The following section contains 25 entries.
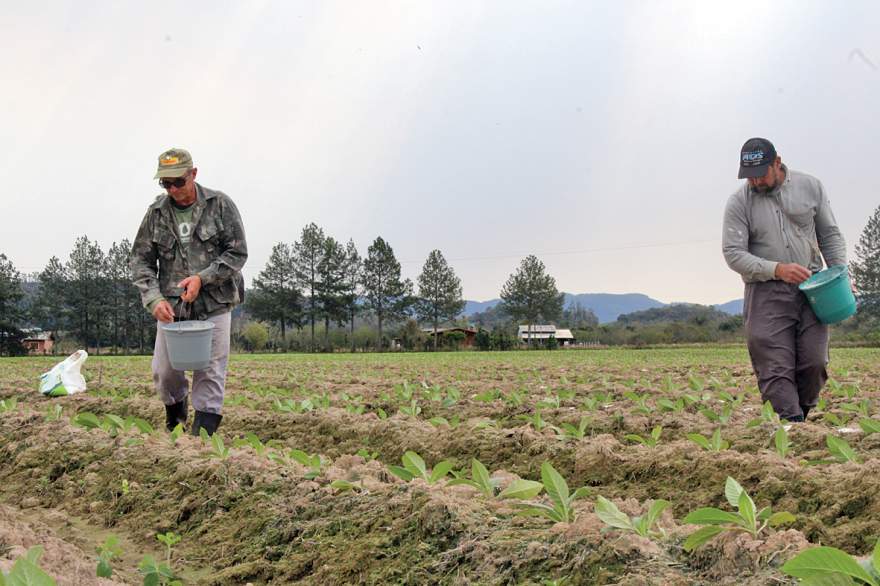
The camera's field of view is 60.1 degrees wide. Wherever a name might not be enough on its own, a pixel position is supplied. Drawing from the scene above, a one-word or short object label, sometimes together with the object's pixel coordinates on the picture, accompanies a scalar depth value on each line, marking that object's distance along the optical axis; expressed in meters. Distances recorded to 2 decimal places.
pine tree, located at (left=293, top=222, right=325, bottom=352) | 75.69
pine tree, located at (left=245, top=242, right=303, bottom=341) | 74.75
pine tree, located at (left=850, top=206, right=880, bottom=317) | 68.38
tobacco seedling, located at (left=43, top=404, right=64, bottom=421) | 5.98
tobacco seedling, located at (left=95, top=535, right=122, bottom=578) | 2.55
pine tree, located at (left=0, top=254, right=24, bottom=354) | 62.00
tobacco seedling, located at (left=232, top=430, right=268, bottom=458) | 4.03
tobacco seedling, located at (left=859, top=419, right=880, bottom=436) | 4.06
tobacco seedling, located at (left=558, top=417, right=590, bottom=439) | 4.51
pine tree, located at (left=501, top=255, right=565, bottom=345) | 79.94
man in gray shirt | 4.98
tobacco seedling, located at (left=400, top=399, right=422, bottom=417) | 6.35
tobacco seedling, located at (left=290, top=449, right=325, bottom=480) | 3.31
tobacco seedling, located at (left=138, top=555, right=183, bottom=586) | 2.50
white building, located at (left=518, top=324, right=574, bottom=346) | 84.06
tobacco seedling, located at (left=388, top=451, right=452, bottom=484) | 3.05
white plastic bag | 9.86
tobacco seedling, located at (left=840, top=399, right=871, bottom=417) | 5.10
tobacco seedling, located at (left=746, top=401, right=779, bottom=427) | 4.52
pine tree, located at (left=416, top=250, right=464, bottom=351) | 78.06
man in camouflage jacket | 5.32
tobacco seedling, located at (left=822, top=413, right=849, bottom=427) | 4.93
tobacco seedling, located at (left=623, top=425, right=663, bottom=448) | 4.28
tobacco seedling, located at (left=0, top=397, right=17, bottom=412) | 7.14
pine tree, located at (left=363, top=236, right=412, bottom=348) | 77.12
